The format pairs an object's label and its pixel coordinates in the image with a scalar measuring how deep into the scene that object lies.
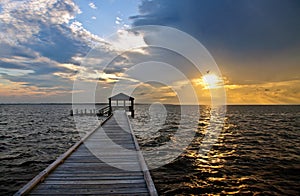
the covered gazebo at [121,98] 32.85
